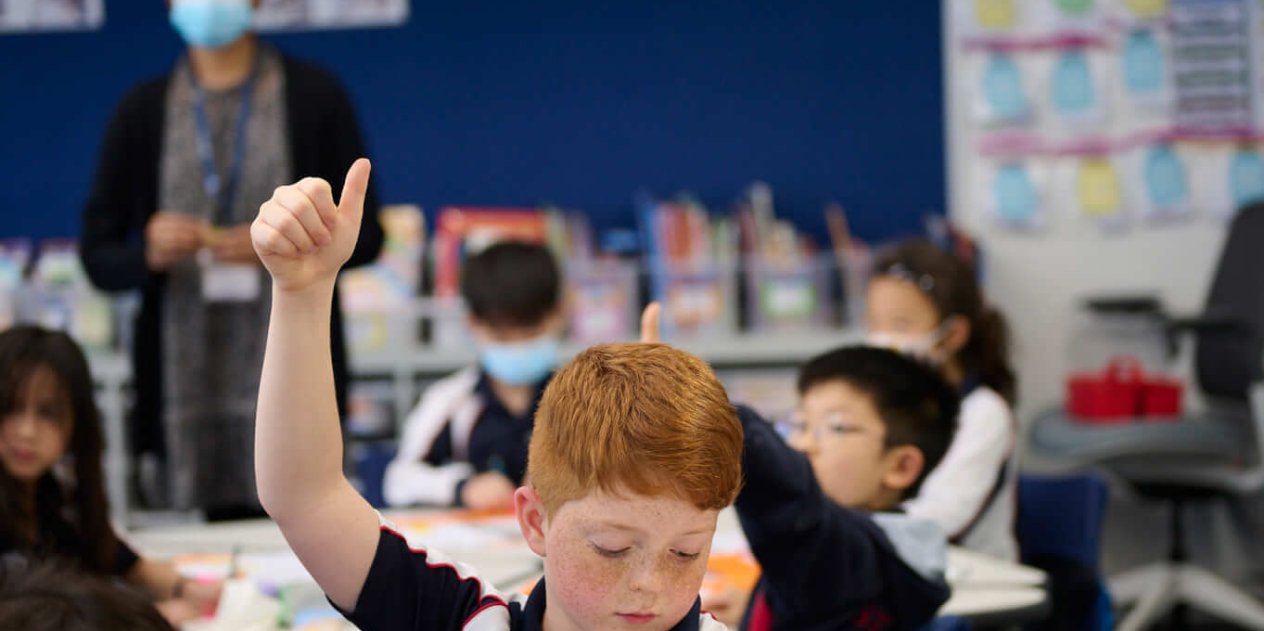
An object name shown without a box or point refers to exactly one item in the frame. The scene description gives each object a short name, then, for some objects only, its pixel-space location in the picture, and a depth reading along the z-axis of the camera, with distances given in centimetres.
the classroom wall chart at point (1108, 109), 983
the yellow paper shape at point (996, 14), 980
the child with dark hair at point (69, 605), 213
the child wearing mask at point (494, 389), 600
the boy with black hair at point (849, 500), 303
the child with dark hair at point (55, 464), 422
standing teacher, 577
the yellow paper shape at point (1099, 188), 989
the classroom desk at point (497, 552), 397
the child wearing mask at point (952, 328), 546
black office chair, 829
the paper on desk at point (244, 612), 355
